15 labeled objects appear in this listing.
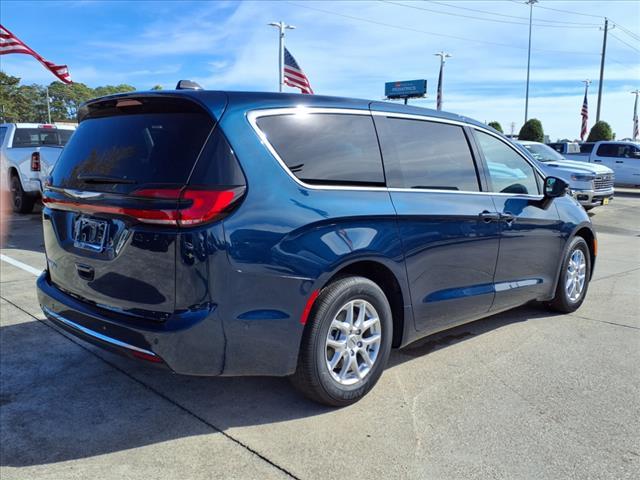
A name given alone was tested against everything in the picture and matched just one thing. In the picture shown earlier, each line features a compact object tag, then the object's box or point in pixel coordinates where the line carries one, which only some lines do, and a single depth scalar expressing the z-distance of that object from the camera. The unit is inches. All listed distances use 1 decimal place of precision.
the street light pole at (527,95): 1786.4
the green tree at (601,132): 1524.4
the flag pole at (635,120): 2593.0
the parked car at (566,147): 956.0
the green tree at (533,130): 1499.8
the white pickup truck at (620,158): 809.5
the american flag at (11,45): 594.5
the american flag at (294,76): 746.2
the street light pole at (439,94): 1646.2
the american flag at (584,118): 1752.0
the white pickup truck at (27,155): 444.1
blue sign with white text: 2016.5
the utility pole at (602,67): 1592.0
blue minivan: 104.7
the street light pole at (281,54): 863.1
